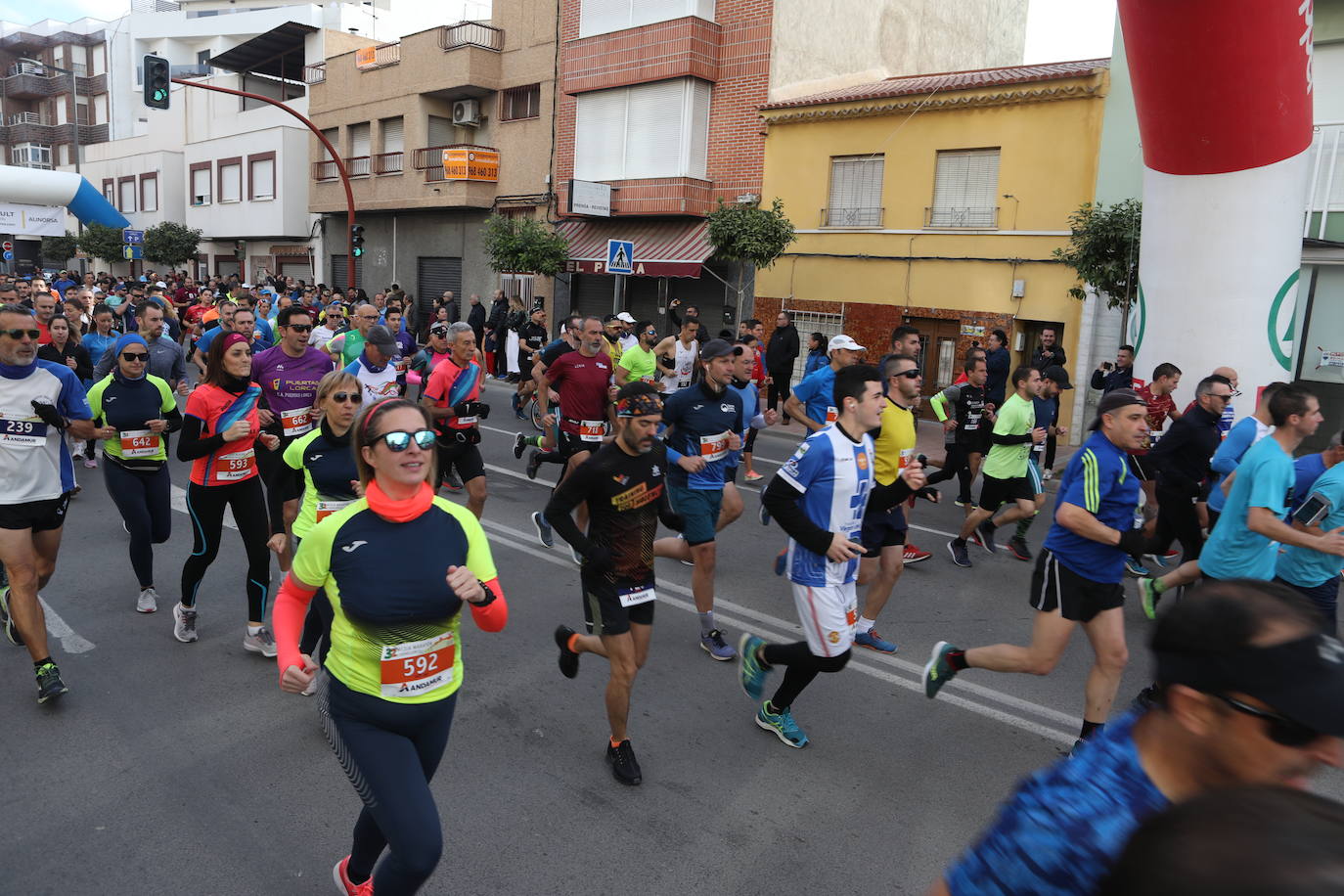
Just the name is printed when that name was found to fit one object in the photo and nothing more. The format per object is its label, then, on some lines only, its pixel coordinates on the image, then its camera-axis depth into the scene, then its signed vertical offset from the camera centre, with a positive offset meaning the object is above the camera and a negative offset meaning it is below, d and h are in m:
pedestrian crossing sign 17.00 +0.89
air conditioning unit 28.20 +5.47
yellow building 16.48 +2.30
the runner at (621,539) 4.38 -1.10
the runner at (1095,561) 4.43 -1.09
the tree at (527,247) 22.81 +1.28
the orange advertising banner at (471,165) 26.98 +3.79
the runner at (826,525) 4.51 -1.00
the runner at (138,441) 6.02 -1.02
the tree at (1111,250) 12.80 +1.12
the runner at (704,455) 5.99 -0.94
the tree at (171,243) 39.91 +1.66
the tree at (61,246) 47.59 +1.50
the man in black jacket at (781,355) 15.96 -0.68
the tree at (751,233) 18.48 +1.57
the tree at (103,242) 41.47 +1.62
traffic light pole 24.82 +2.09
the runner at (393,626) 2.86 -1.04
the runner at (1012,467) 8.05 -1.19
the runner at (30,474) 4.87 -1.05
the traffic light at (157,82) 19.17 +4.05
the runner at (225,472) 5.44 -1.10
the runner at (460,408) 7.67 -0.89
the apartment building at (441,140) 26.73 +4.77
